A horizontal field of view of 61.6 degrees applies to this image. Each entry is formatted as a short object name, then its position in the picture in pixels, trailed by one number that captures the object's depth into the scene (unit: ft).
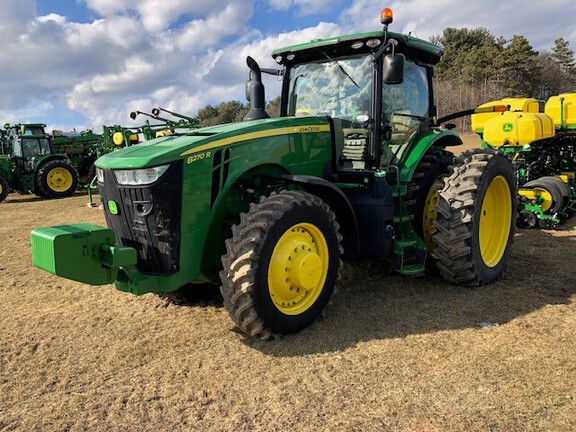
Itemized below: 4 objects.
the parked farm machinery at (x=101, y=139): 49.83
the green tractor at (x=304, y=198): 11.00
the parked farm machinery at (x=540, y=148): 24.43
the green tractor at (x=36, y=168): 50.24
